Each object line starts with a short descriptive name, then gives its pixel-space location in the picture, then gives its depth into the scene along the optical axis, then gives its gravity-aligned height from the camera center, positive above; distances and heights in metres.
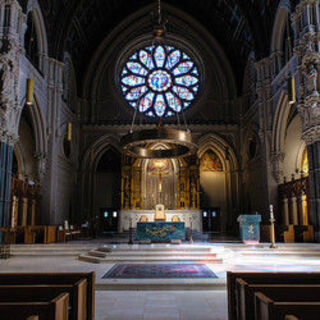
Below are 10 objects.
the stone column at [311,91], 14.09 +4.84
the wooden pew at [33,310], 2.82 -0.72
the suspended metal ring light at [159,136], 12.23 +2.72
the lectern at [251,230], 14.98 -0.55
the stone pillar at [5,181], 14.08 +1.45
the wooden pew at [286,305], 2.72 -0.73
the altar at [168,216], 22.50 +0.05
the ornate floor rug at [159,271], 8.50 -1.36
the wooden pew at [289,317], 2.40 -0.66
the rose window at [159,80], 25.80 +9.67
